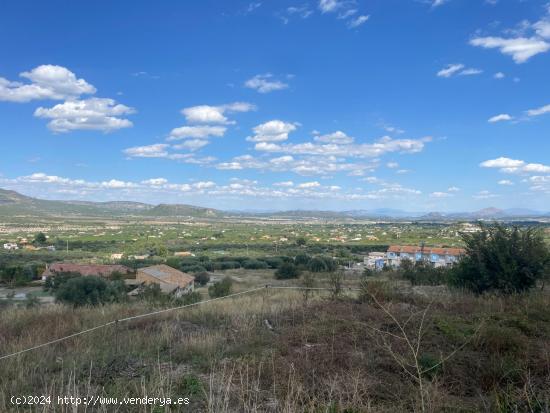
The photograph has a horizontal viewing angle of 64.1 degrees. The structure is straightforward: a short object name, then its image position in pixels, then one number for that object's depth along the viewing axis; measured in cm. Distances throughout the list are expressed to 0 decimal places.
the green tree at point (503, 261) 1134
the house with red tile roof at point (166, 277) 2744
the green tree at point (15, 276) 3681
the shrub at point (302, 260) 4027
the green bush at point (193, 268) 4378
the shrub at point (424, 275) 1764
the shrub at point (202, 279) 3578
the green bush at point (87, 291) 1655
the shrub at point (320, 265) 3702
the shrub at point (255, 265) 4766
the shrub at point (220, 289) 2075
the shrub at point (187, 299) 1303
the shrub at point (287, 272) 3612
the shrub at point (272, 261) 4724
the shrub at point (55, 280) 2805
